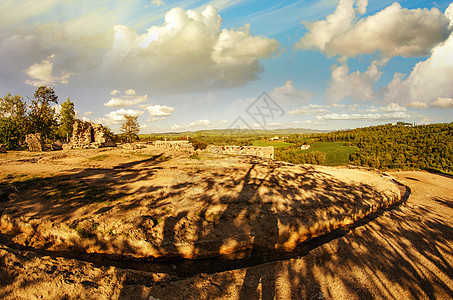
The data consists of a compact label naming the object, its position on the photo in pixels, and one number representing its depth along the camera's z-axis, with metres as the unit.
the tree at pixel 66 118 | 35.50
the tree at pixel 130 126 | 36.97
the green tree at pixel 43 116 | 26.30
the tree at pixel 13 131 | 25.37
